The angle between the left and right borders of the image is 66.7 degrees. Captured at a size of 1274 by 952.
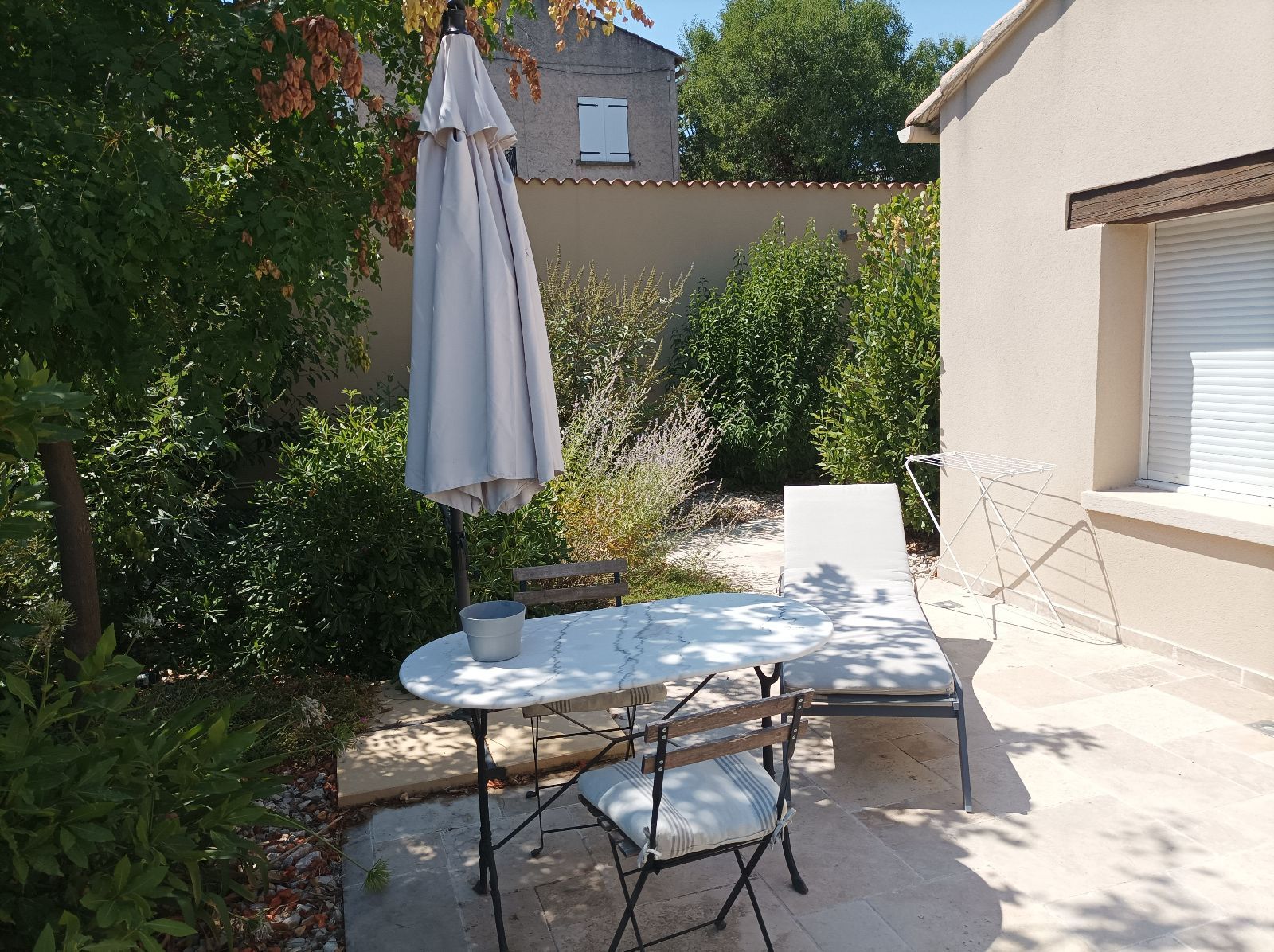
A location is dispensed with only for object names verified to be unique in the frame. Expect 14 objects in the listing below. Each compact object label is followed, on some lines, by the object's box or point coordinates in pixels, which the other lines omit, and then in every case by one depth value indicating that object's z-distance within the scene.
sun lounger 3.96
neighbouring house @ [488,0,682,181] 17.95
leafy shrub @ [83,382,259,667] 5.03
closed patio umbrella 3.40
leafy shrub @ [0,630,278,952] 2.10
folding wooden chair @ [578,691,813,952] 2.66
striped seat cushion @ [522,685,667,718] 3.77
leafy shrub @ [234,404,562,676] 4.90
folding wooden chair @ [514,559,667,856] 3.78
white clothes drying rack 5.86
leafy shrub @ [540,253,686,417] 9.08
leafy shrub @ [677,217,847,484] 9.59
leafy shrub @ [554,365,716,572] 6.55
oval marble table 2.96
